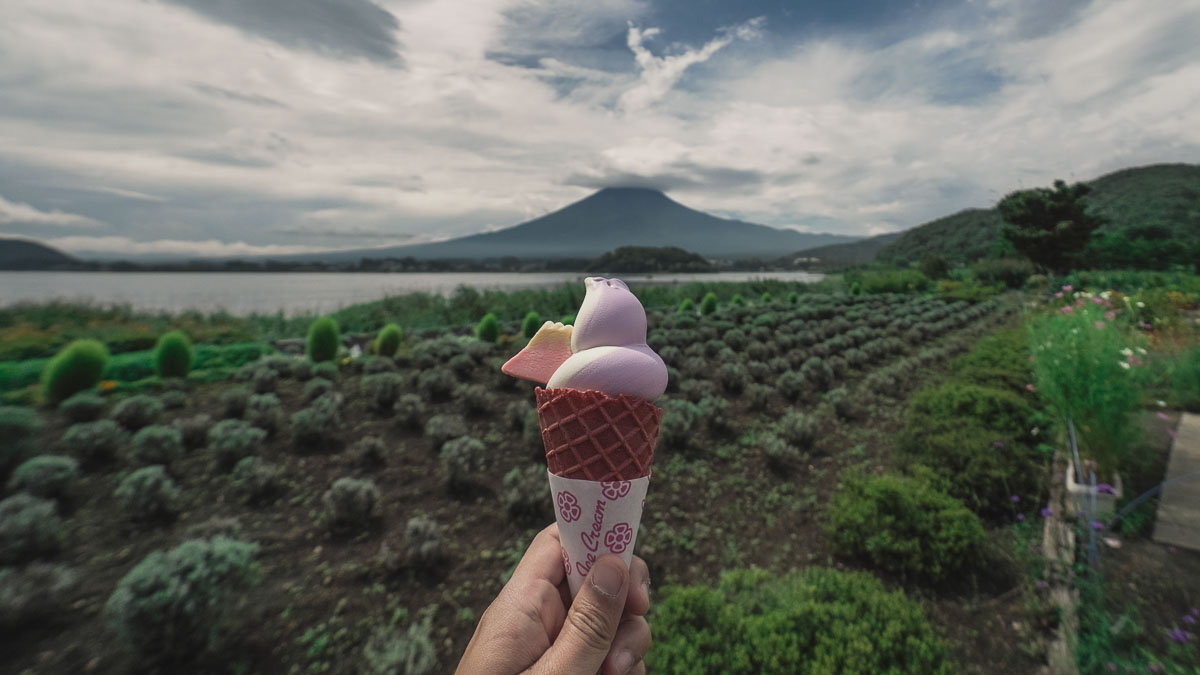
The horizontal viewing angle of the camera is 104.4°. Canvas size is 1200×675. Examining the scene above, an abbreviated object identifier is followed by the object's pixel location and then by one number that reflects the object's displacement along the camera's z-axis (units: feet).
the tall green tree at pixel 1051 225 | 115.96
